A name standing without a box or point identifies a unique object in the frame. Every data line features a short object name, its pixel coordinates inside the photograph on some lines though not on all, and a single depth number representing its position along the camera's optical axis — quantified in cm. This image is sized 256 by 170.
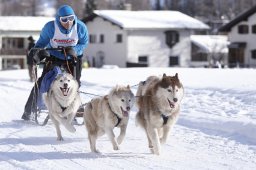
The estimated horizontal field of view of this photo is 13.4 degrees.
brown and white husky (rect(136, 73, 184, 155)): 1224
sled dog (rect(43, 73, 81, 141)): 1469
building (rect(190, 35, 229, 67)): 11643
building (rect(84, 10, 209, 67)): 9623
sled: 1684
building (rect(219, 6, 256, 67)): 9618
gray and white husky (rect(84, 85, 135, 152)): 1233
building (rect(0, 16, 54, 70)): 11468
